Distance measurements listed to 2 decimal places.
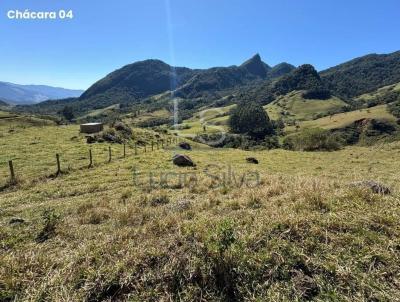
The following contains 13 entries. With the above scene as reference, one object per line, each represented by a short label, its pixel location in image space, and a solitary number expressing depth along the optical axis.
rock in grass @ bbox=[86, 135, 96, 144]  49.04
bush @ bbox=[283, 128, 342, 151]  67.15
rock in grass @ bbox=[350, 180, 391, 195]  9.35
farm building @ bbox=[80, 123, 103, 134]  60.81
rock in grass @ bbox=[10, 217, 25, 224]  9.87
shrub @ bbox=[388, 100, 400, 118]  148.25
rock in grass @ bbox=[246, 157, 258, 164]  37.84
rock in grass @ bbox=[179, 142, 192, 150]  58.02
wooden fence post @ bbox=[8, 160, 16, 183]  20.40
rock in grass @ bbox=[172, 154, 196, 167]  30.79
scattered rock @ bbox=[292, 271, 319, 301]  4.98
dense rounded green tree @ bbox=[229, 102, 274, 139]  142.88
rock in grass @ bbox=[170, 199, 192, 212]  9.84
